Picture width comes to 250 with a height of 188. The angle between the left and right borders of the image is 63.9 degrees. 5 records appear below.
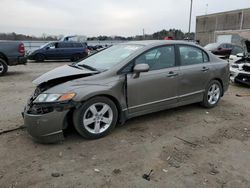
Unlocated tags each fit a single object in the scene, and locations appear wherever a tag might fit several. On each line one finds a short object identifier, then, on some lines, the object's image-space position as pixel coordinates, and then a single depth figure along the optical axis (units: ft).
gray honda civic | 9.36
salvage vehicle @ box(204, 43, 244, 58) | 43.08
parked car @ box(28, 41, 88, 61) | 45.02
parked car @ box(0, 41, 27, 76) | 26.75
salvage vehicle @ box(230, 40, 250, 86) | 20.70
